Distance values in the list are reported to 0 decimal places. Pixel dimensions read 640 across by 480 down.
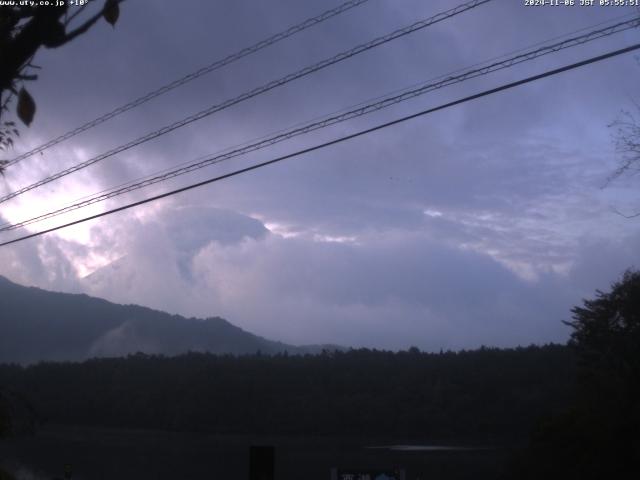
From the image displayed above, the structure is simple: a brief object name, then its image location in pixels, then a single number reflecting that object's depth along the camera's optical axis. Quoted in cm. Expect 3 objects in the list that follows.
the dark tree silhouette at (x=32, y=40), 444
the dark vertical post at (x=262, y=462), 901
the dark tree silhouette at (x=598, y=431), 2158
